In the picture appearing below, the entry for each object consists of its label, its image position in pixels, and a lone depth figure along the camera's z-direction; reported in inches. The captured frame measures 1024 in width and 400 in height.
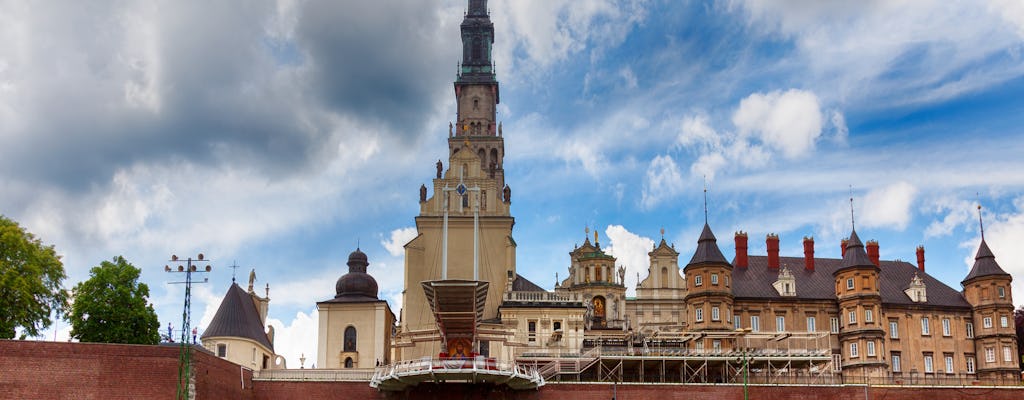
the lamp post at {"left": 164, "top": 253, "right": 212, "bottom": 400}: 2122.3
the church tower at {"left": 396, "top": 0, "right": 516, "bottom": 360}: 3179.1
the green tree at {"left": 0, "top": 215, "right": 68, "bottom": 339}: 2380.7
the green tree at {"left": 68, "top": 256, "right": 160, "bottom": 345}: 2522.1
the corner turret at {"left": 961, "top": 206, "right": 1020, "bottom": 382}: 3248.0
